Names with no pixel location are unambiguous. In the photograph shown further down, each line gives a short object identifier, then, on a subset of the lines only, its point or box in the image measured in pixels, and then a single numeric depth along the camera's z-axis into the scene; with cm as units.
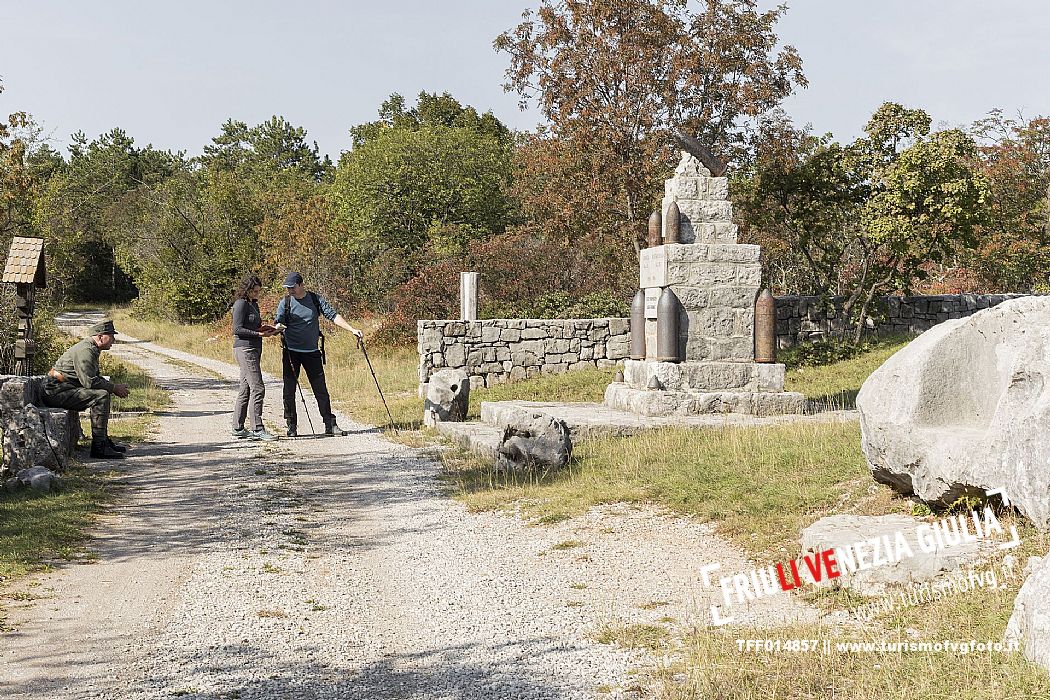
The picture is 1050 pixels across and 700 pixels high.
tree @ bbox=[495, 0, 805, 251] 1866
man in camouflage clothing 991
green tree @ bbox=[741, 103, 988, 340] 1856
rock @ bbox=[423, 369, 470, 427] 1270
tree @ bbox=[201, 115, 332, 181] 6500
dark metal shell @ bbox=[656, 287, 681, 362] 1245
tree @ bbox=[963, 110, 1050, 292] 2661
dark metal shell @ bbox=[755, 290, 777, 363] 1261
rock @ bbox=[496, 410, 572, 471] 936
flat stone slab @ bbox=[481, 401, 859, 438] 1066
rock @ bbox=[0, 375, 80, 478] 861
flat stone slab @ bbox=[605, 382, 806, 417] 1212
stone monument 1249
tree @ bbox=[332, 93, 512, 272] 3041
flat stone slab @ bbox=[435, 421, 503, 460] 1030
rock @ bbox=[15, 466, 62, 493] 812
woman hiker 1121
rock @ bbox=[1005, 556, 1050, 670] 374
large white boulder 534
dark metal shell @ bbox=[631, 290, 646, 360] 1313
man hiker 1164
